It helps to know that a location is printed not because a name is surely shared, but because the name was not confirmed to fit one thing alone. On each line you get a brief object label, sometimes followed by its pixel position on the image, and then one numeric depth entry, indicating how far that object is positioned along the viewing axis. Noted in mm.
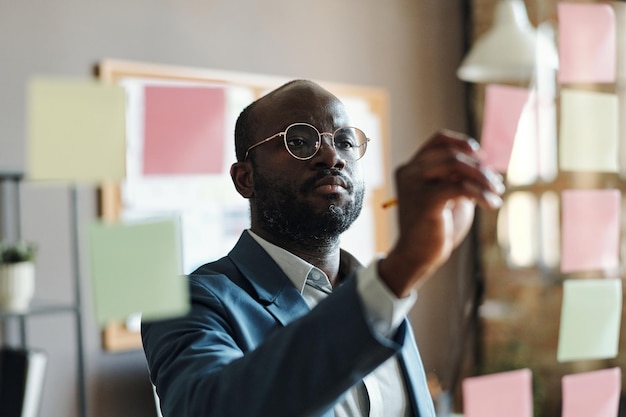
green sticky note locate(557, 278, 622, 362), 1424
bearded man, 659
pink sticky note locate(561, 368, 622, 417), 1396
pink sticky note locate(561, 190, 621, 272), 1446
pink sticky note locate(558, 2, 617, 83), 1385
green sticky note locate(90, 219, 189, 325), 704
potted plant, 2197
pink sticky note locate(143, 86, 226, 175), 751
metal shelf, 2282
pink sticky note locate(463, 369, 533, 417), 1379
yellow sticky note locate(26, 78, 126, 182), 696
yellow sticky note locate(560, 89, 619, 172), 1413
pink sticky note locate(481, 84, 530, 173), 1342
